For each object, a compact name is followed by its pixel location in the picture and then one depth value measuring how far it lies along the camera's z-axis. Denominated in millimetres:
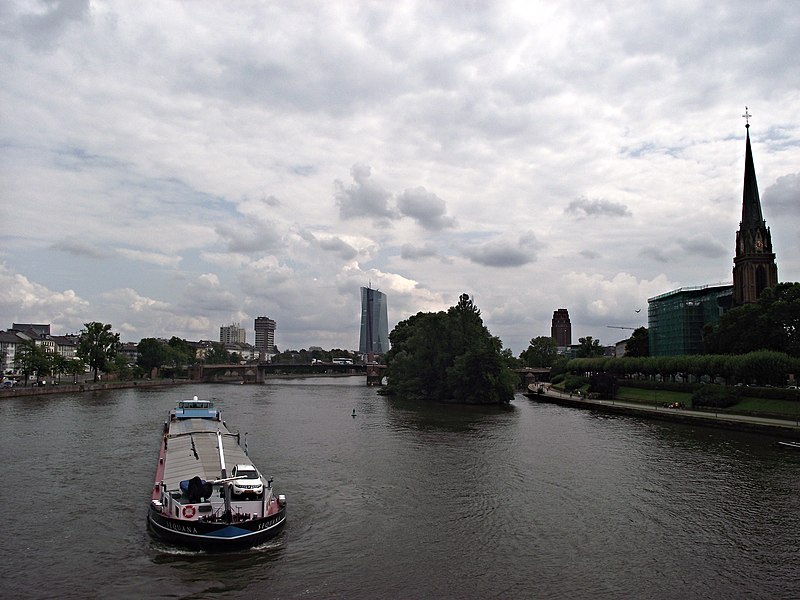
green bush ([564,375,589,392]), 133250
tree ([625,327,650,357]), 168250
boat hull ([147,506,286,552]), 25703
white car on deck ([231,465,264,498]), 27625
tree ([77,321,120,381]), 148500
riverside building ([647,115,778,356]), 135875
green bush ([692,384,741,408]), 78188
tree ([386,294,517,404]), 105875
